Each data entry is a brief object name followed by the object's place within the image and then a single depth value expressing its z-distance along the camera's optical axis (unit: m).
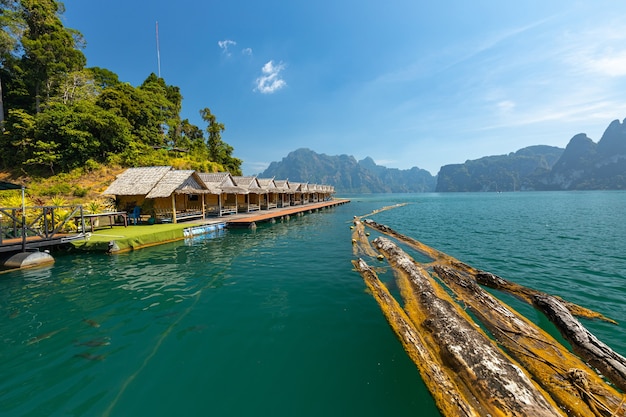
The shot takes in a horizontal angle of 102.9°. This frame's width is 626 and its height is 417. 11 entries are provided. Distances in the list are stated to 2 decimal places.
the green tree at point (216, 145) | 45.91
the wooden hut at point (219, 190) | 24.59
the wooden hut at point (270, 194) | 33.69
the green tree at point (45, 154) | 26.06
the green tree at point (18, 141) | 27.08
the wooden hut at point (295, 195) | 44.58
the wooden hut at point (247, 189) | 29.87
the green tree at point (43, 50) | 30.39
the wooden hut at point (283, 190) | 36.99
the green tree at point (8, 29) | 29.75
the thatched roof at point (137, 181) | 19.20
